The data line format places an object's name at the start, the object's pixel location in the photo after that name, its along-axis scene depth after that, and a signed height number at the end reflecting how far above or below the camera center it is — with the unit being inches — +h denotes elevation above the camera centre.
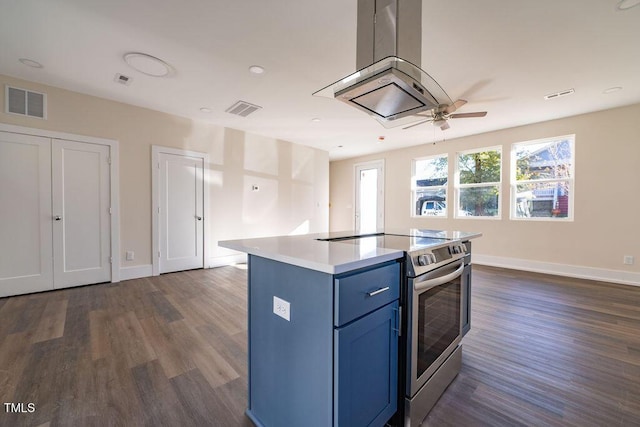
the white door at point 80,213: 133.4 -3.7
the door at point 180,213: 164.9 -3.9
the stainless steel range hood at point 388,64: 59.4 +32.2
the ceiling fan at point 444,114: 121.0 +47.1
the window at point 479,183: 200.4 +21.7
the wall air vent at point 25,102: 121.0 +49.5
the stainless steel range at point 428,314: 49.8 -23.7
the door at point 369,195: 275.3 +15.5
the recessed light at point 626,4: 73.9 +59.8
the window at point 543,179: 172.1 +22.1
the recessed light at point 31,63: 106.4 +59.8
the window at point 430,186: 229.3 +21.7
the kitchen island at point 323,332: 38.8 -21.0
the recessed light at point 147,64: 102.6 +59.5
